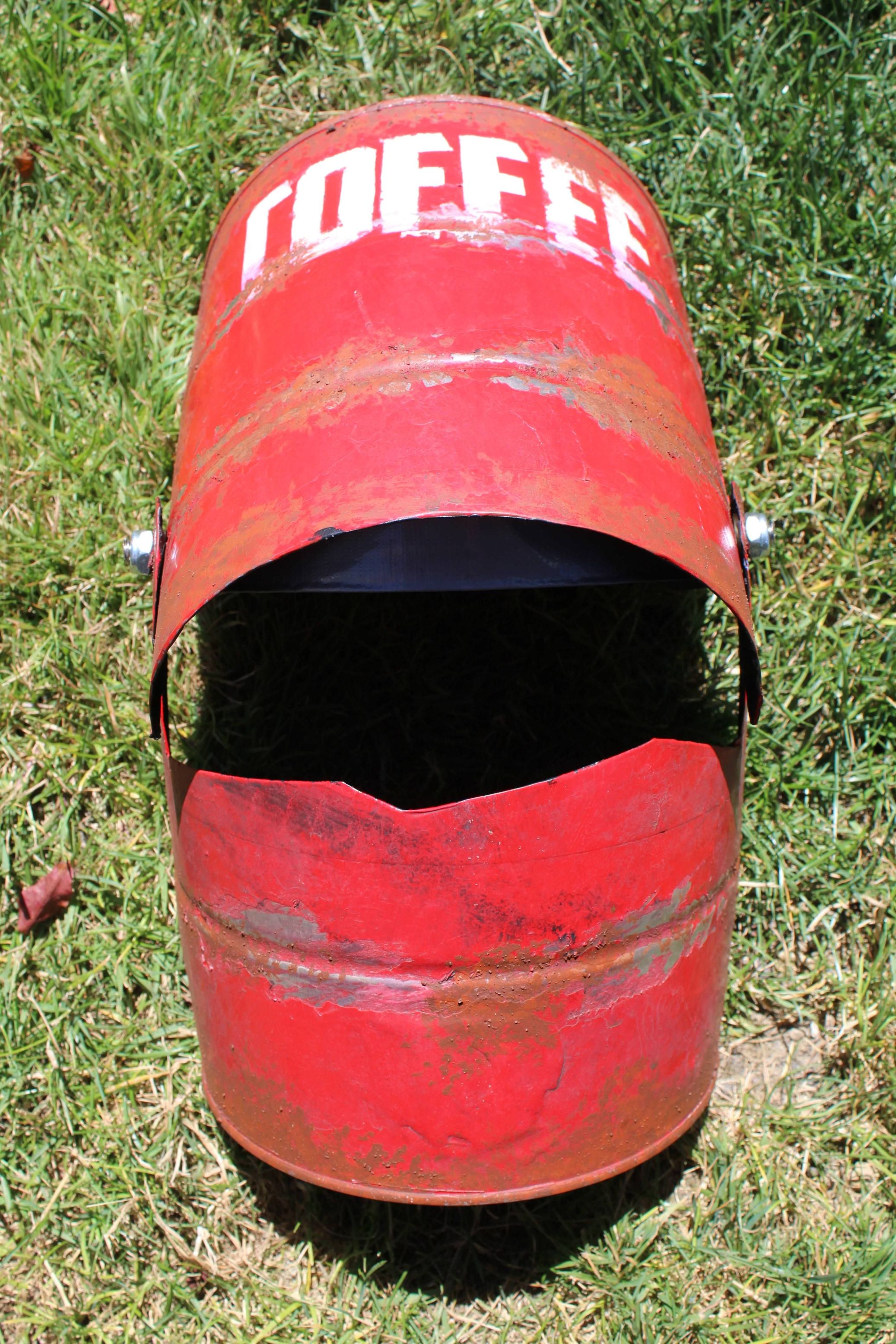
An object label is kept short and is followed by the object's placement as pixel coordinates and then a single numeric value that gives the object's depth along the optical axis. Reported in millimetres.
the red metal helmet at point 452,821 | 729
